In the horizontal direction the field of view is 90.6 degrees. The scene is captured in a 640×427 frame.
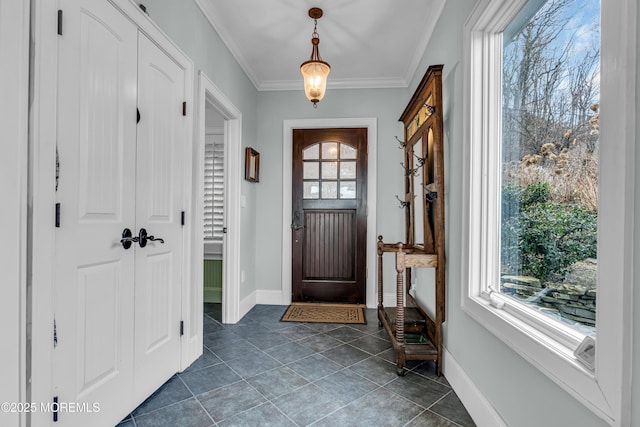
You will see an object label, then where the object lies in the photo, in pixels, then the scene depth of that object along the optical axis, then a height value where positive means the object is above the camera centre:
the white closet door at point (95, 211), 1.27 +0.00
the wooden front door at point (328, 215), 3.76 -0.01
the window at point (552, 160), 1.04 +0.22
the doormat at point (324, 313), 3.21 -1.07
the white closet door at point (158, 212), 1.73 +0.00
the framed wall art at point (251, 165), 3.37 +0.54
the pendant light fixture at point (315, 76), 2.37 +1.04
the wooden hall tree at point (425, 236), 2.09 -0.15
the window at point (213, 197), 4.16 +0.21
